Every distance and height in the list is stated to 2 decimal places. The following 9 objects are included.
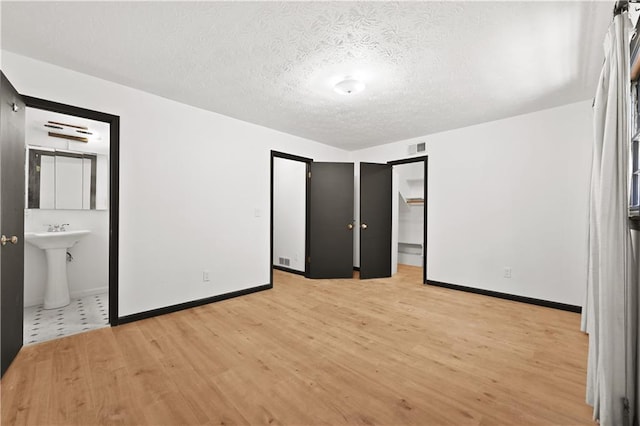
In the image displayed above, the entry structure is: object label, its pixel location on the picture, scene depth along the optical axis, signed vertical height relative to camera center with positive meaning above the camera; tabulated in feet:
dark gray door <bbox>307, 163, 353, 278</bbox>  16.06 -0.43
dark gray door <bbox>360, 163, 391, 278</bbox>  16.17 -0.24
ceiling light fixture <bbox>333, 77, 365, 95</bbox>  8.52 +4.08
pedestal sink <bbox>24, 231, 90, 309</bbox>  10.33 -2.12
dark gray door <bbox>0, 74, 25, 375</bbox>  6.23 -0.27
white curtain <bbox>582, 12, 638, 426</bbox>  4.44 -0.77
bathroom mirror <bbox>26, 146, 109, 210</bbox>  11.24 +1.39
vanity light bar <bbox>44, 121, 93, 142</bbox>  11.42 +3.58
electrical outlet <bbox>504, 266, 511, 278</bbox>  12.08 -2.59
